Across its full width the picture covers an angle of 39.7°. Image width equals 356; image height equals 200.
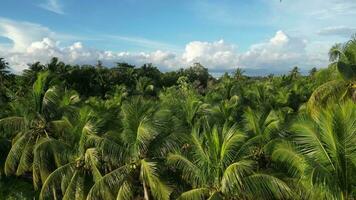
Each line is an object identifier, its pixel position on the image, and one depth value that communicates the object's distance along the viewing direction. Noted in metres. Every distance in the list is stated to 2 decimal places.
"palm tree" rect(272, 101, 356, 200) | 14.87
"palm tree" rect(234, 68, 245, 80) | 71.25
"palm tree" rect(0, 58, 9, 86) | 52.36
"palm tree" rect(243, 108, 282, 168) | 21.06
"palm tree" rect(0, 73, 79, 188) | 27.16
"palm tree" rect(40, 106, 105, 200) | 23.44
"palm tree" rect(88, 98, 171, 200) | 21.41
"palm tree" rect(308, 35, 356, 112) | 24.91
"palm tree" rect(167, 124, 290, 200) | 18.25
